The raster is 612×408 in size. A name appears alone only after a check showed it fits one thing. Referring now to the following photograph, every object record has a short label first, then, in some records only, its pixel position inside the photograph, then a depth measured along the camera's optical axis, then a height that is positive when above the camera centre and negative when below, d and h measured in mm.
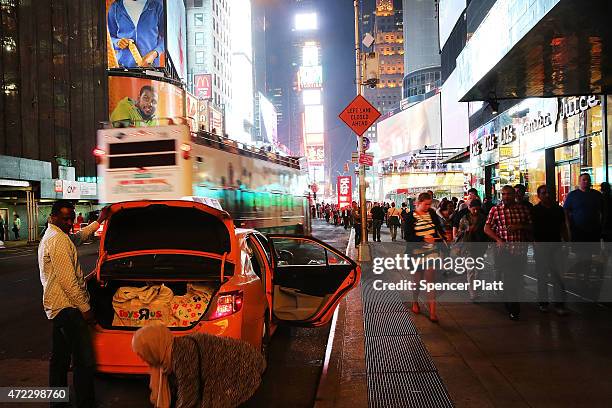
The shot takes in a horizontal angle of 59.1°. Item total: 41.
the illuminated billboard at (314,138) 124000 +13724
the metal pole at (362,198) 15773 -38
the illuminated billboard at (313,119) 126938 +18808
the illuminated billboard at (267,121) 134625 +20459
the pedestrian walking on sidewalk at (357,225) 20933 -1085
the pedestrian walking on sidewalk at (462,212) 10630 -412
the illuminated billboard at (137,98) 61438 +12120
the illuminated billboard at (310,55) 140438 +37832
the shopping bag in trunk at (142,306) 5355 -1043
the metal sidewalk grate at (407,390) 4742 -1822
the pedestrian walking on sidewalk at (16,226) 36219 -1452
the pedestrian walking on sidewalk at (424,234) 7910 -581
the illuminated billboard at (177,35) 74750 +24642
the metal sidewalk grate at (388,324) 7336 -1866
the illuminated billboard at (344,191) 33125 +394
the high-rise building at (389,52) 186000 +49696
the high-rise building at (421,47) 112938 +32333
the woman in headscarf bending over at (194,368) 2760 -912
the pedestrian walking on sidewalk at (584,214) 8523 -356
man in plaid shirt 7902 -505
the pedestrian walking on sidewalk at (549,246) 7883 -798
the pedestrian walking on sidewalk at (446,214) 11719 -422
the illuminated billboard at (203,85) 90250 +19414
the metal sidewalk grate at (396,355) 5754 -1836
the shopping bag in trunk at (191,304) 5379 -1050
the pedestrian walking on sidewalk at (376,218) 23266 -930
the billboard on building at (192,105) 73831 +13533
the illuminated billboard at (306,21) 142750 +47332
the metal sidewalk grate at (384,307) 8911 -1889
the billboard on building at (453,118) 40562 +6214
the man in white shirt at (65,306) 4543 -868
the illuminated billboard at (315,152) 121125 +10384
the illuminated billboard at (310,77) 135125 +30417
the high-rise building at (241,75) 115188 +28372
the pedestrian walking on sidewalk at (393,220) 24625 -1096
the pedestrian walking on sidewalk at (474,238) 9414 -787
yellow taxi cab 4926 -786
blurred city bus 10797 +740
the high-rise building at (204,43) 97125 +28864
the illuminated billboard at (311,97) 133800 +25167
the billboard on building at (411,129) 58094 +8051
